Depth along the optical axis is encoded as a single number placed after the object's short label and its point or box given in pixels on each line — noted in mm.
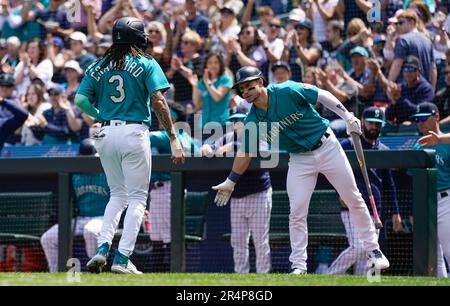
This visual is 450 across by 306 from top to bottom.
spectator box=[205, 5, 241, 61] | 13391
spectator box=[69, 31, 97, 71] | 14080
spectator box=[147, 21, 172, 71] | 13297
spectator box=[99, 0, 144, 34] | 14648
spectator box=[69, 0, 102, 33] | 15031
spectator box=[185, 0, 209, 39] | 14102
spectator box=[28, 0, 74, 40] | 15398
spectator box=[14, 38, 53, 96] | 14391
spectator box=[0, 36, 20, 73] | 15235
